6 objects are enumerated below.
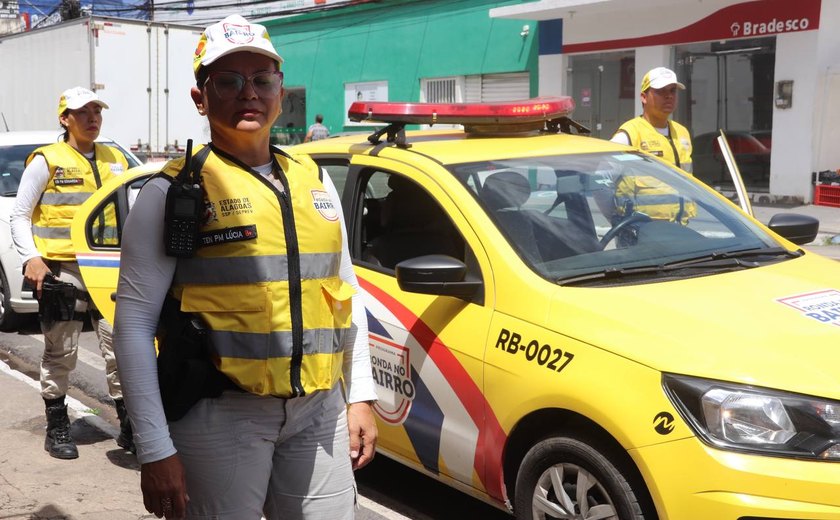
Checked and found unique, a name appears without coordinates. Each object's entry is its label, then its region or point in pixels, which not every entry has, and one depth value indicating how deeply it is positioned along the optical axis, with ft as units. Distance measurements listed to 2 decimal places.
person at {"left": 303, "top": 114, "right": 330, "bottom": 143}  73.61
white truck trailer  46.16
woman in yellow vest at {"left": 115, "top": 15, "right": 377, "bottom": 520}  7.64
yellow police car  9.57
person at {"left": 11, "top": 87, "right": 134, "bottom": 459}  16.92
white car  27.02
